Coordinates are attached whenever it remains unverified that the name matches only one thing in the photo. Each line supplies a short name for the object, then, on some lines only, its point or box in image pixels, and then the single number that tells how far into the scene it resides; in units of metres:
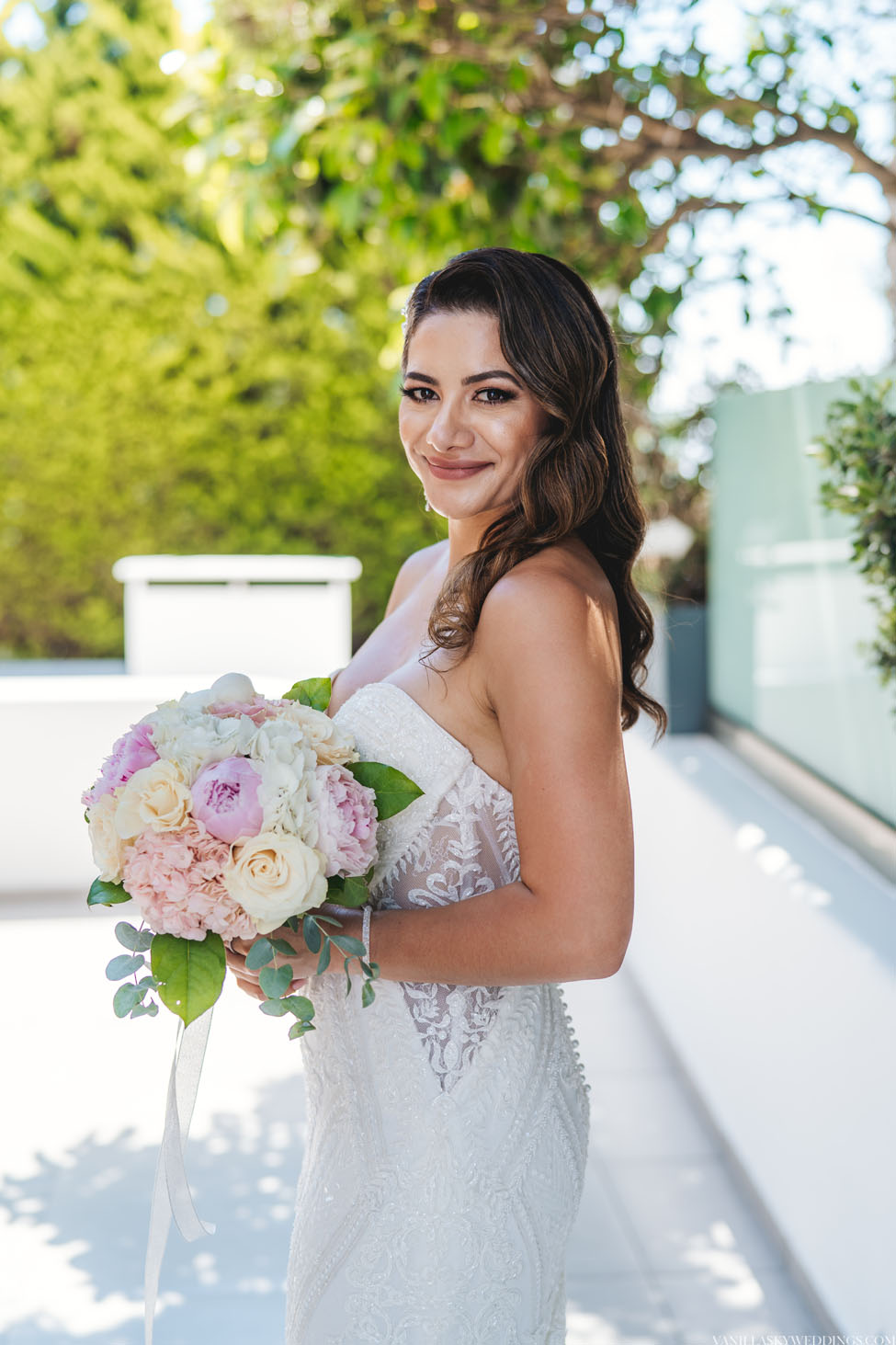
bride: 1.49
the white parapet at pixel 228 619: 6.82
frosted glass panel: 3.36
